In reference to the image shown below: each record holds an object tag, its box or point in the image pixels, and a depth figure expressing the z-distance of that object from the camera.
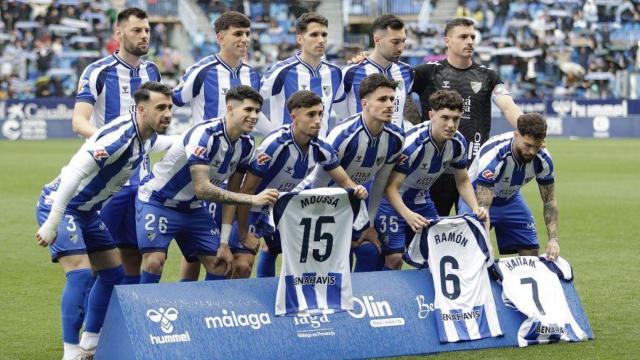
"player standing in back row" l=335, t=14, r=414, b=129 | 18.78
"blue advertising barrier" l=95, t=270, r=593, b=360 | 14.14
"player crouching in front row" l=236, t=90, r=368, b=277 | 15.76
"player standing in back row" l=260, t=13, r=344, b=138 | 18.77
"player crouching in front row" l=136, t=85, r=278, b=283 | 15.30
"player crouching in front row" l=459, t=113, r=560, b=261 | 17.06
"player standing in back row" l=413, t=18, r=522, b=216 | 19.75
